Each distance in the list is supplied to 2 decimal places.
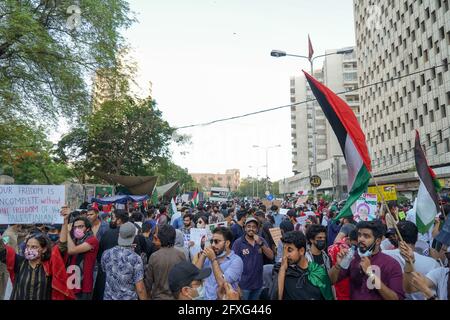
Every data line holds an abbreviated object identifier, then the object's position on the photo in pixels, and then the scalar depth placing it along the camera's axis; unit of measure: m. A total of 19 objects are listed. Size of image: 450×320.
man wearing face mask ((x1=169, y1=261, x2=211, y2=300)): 3.18
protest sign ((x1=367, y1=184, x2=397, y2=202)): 12.56
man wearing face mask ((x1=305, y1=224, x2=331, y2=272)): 4.52
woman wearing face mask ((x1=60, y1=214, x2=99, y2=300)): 4.51
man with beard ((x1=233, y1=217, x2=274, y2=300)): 5.00
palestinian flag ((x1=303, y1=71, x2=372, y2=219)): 4.16
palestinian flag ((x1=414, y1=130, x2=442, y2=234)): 4.53
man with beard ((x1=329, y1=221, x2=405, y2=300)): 3.16
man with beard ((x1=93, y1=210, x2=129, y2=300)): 4.99
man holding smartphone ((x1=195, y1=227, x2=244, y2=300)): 3.90
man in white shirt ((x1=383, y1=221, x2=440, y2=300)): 3.55
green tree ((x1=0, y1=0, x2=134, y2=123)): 13.25
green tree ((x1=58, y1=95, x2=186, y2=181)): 30.61
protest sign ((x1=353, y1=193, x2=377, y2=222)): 8.66
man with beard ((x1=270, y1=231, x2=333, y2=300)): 3.20
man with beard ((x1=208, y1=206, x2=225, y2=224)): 10.80
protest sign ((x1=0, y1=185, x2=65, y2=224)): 5.16
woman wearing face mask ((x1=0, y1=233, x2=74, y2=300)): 3.94
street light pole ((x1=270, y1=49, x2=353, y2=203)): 18.52
